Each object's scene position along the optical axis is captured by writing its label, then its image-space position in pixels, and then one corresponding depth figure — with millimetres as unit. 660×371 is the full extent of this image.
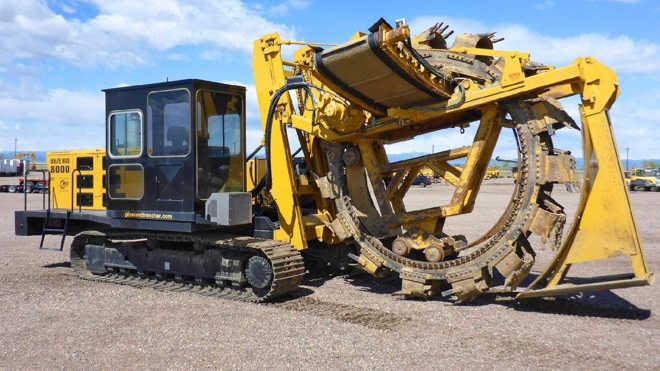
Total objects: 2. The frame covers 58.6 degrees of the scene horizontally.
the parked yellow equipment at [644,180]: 50844
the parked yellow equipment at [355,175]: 7152
